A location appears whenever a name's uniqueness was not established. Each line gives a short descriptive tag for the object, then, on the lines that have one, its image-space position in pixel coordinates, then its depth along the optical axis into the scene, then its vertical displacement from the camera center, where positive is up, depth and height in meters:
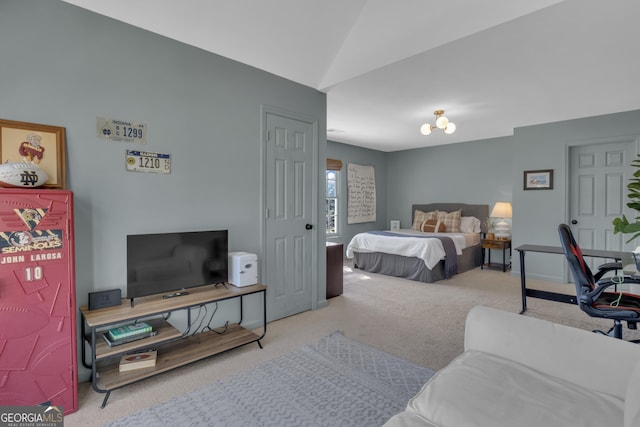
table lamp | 5.78 -0.17
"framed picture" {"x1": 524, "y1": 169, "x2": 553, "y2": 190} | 5.05 +0.43
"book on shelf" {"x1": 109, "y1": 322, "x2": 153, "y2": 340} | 2.12 -0.83
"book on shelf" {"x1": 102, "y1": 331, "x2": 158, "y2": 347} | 2.08 -0.87
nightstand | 5.80 -0.71
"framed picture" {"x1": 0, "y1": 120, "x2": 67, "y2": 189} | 1.94 +0.38
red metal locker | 1.72 -0.51
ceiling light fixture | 4.09 +1.06
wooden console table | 2.00 -0.91
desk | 3.12 -0.76
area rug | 1.84 -1.21
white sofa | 1.15 -0.74
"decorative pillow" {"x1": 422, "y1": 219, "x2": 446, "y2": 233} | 6.41 -0.39
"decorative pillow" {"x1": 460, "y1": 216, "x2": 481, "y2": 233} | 6.41 -0.36
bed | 4.99 -0.75
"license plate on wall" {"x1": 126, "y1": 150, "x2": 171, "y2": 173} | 2.42 +0.35
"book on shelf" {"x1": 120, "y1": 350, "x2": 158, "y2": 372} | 2.16 -1.05
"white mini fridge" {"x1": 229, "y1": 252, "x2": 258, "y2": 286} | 2.71 -0.53
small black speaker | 2.15 -0.62
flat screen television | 2.26 -0.41
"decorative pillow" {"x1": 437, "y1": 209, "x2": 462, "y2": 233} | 6.43 -0.27
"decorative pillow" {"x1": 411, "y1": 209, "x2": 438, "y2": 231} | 6.85 -0.22
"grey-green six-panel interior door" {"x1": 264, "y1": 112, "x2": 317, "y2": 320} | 3.30 -0.09
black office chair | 2.30 -0.71
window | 6.80 +0.11
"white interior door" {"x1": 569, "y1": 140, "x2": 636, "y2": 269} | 4.58 +0.24
